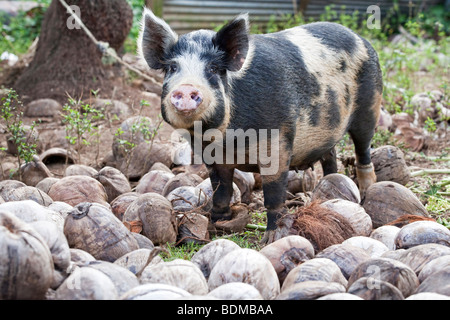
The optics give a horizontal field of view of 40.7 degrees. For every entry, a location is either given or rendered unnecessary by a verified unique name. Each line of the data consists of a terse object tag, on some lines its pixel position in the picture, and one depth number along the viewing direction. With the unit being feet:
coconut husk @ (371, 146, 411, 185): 17.04
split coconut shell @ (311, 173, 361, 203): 14.76
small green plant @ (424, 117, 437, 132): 19.94
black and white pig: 12.32
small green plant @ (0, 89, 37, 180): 16.02
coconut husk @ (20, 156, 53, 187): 16.25
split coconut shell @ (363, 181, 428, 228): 13.85
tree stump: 24.26
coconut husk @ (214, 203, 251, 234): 14.62
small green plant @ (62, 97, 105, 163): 16.94
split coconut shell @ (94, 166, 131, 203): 15.43
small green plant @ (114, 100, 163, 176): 17.51
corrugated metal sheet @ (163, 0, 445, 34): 36.83
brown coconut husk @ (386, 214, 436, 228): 12.92
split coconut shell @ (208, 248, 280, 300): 9.51
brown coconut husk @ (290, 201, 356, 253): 11.89
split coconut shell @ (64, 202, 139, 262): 10.93
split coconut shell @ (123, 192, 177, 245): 12.86
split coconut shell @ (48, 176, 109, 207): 13.93
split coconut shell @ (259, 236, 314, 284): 10.69
